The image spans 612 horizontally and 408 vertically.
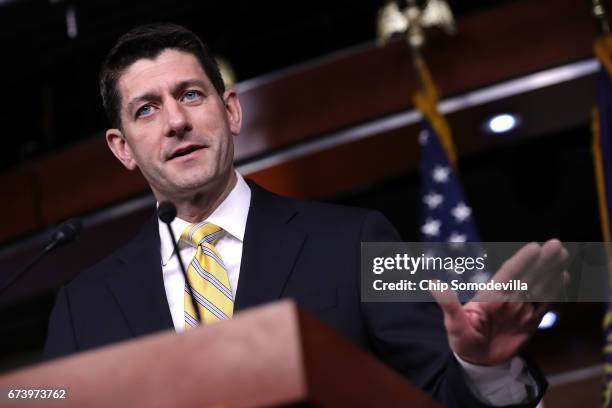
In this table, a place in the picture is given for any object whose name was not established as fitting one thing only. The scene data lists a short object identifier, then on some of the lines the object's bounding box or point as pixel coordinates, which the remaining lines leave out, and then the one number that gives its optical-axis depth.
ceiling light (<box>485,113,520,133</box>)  6.10
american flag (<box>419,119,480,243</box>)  5.22
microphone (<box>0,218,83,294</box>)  3.73
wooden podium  3.19
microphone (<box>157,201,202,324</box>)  3.58
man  3.64
